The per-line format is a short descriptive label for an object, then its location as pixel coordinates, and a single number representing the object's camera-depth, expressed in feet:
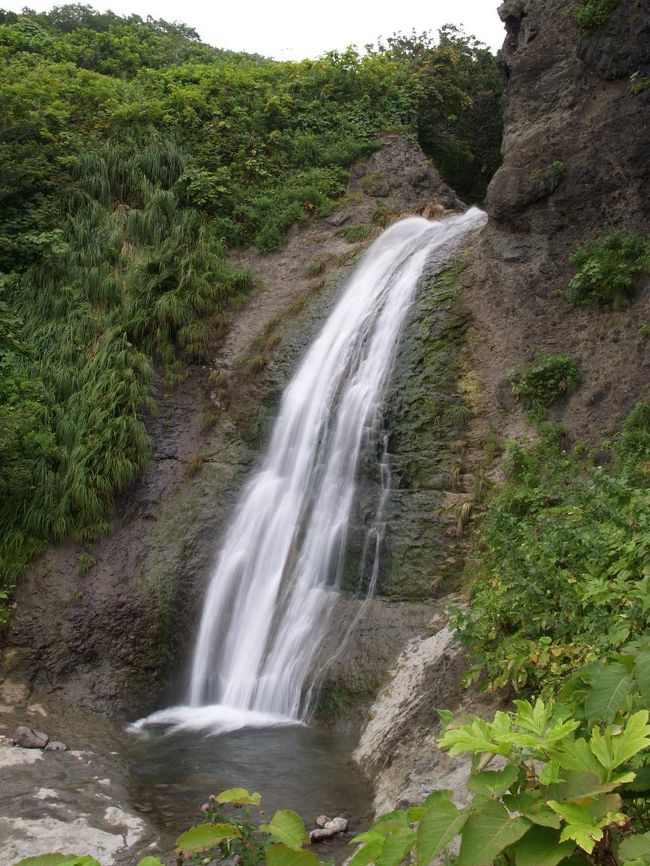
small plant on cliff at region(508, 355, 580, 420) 28.89
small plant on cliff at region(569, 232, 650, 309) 29.55
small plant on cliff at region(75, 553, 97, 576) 30.46
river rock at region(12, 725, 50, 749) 22.27
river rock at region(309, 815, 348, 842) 16.26
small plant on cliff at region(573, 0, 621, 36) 33.09
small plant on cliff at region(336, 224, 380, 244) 46.42
